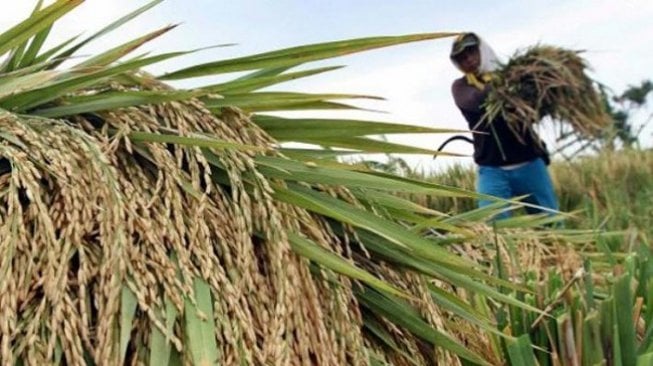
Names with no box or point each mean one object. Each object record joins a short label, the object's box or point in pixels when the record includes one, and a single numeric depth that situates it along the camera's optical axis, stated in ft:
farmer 19.53
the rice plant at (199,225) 4.52
